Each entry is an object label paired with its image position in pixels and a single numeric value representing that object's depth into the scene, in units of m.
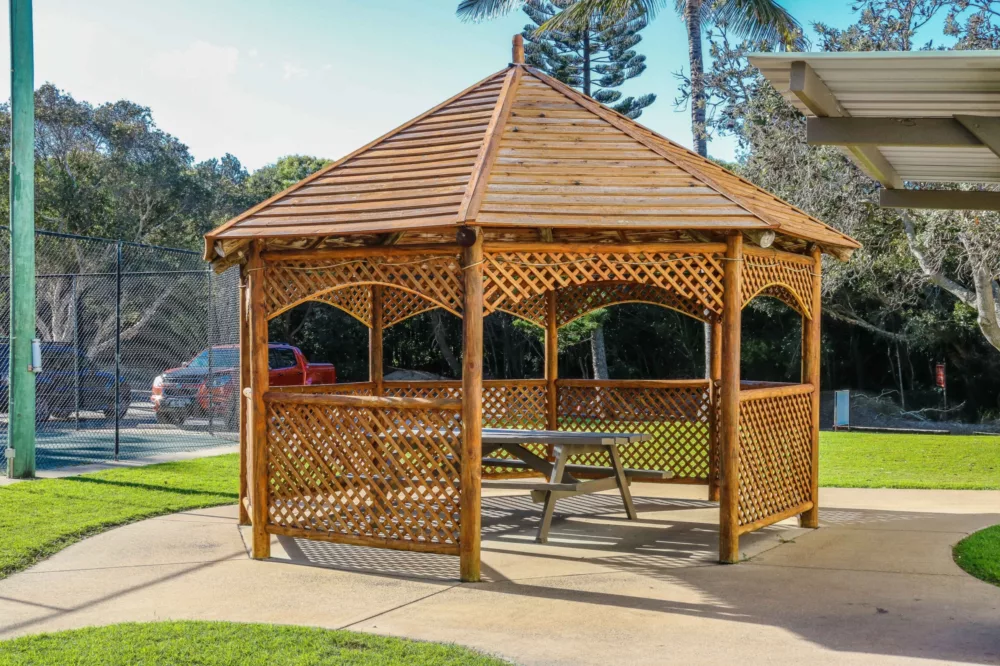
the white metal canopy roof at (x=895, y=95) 4.65
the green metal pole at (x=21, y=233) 11.22
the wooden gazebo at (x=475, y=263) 6.88
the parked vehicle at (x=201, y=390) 15.55
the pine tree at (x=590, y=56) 28.53
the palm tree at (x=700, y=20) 19.05
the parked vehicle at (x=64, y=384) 14.66
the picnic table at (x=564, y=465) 8.14
